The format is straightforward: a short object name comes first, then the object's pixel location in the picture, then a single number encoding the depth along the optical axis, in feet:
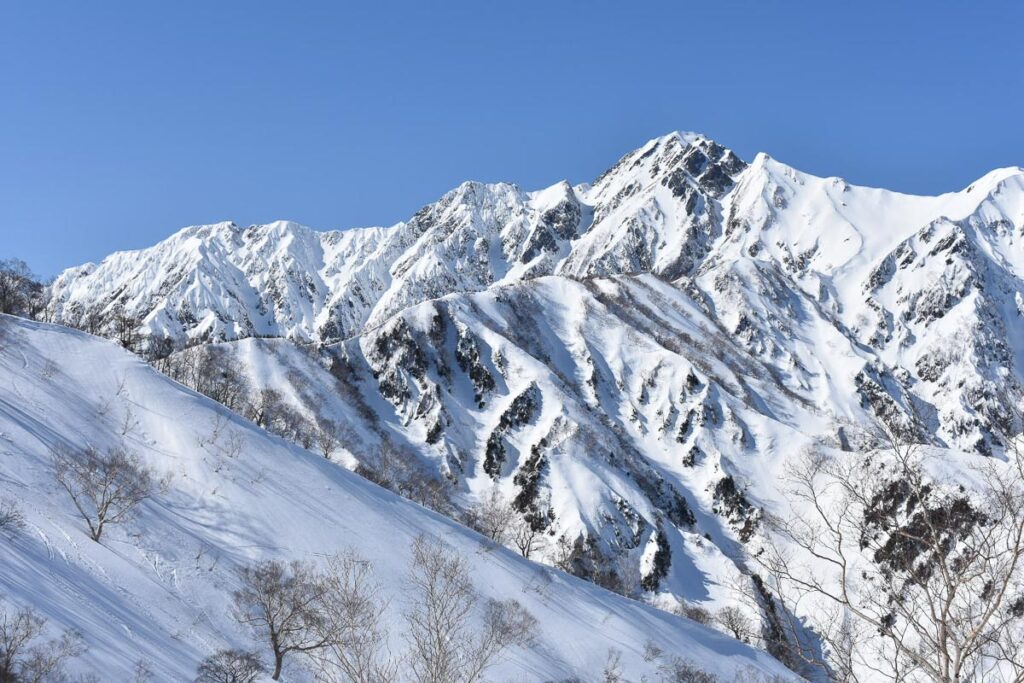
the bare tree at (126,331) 345.68
